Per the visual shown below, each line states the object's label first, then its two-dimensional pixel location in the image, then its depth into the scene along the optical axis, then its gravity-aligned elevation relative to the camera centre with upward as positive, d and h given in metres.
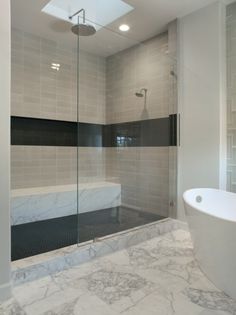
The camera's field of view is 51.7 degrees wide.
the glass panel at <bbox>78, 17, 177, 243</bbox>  3.36 +0.38
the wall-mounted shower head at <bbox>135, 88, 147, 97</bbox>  3.68 +0.94
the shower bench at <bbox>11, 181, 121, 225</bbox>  3.08 -0.63
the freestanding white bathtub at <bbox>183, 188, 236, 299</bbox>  1.67 -0.67
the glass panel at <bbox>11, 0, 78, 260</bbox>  3.09 +0.46
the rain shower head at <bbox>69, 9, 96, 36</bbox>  3.20 +1.70
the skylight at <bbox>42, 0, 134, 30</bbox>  2.84 +1.78
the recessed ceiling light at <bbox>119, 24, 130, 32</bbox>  3.30 +1.75
